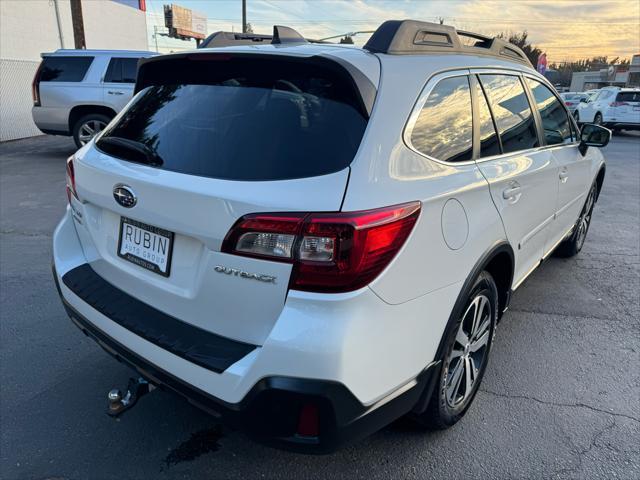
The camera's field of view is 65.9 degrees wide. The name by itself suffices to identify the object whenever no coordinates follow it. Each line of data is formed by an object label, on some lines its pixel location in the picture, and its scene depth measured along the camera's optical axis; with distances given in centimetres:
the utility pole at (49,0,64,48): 1722
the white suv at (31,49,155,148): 1003
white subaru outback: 165
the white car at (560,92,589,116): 2170
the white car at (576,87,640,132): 1845
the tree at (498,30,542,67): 6204
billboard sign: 4134
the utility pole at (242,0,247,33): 2898
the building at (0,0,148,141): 1361
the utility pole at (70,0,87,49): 1488
